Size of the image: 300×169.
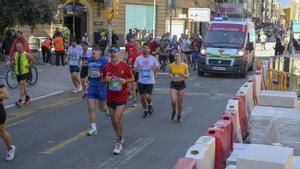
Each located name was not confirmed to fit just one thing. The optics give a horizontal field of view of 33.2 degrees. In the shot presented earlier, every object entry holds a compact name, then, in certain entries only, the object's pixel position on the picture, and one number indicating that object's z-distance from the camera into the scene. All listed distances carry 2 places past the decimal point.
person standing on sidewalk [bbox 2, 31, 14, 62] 21.81
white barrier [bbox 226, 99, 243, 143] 8.35
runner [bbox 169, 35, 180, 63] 23.22
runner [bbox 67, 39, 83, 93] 15.41
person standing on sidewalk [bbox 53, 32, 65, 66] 24.39
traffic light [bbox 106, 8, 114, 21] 20.78
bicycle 16.53
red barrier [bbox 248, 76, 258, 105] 12.36
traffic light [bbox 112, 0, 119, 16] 20.83
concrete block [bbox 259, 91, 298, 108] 8.61
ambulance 21.06
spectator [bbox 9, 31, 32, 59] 16.00
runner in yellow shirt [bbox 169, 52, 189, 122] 11.32
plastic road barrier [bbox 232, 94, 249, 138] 9.45
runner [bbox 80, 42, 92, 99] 14.85
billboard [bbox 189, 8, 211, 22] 50.03
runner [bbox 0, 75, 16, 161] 7.65
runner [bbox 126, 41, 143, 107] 13.59
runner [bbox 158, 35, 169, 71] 23.09
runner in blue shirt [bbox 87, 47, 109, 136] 9.79
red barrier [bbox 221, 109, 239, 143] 7.65
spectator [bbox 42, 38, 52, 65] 25.05
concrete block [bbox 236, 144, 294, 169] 4.29
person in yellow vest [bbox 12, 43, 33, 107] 12.99
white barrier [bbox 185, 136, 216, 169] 5.18
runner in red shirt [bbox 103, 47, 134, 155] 8.55
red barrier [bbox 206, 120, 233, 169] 6.33
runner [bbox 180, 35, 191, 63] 24.97
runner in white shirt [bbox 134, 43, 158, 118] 11.90
